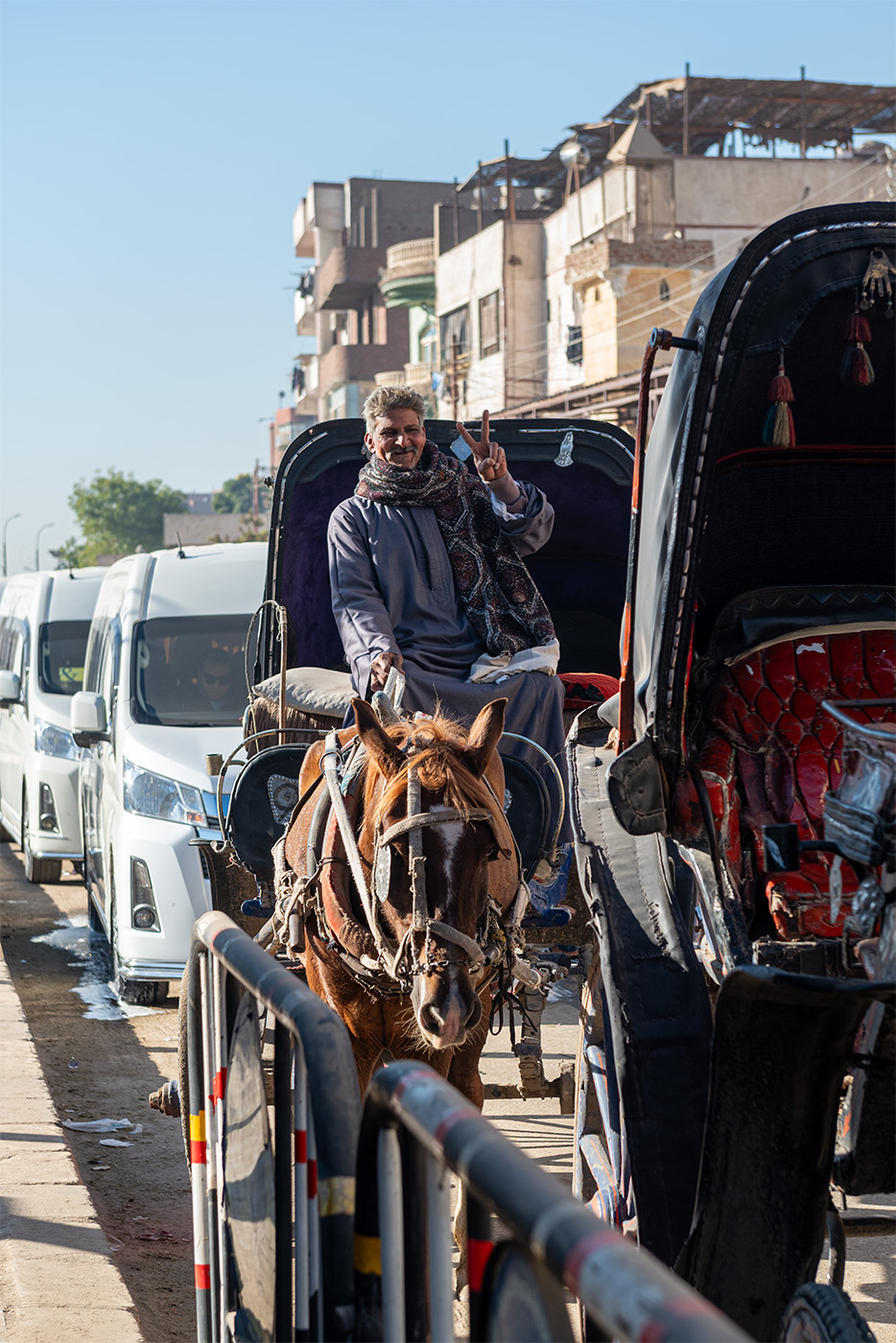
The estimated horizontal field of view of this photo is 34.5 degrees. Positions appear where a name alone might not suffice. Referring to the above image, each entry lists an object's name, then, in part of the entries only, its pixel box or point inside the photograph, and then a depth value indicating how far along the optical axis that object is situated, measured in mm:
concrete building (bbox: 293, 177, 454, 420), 60438
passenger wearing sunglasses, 9398
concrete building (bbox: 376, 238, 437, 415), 50062
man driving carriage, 5121
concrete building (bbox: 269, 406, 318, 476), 85188
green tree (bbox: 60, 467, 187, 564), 85750
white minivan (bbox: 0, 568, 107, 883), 11680
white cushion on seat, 5426
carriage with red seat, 2715
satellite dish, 38269
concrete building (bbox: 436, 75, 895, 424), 32656
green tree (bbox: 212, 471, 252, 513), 106125
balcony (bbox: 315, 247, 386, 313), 60688
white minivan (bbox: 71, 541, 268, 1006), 8164
